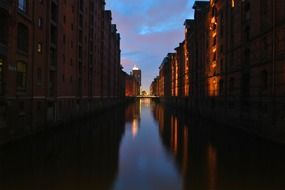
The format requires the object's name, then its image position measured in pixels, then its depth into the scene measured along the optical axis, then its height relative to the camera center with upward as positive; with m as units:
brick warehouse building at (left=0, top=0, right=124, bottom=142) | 23.59 +3.56
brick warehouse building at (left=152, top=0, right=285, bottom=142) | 26.11 +3.50
